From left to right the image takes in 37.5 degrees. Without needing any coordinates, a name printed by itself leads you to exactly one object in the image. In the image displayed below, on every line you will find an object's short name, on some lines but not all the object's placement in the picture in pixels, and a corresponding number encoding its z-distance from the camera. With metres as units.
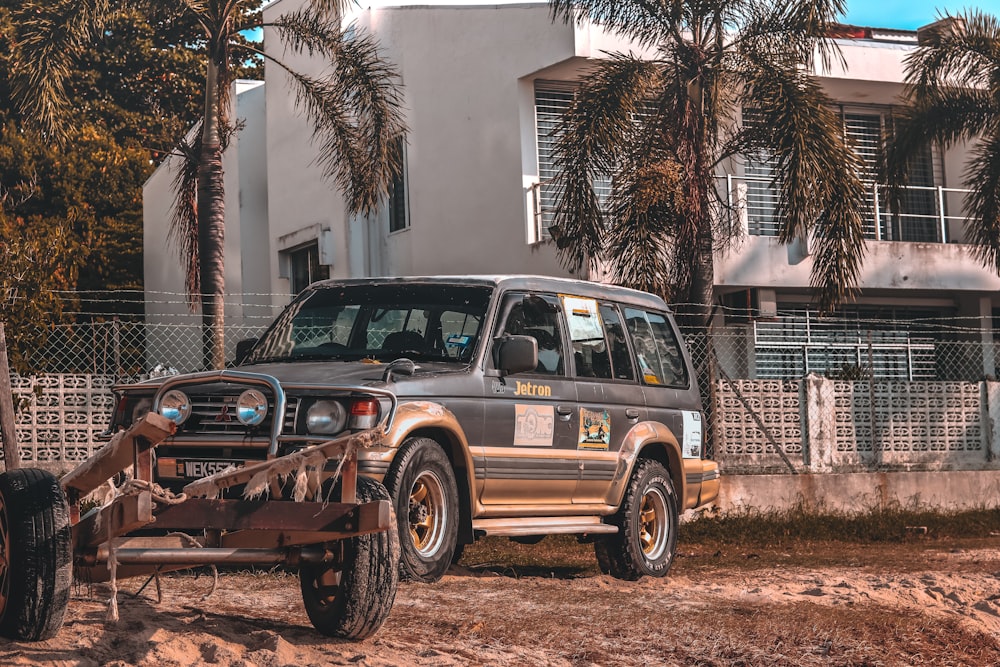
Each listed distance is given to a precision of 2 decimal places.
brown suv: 7.91
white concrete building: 20.36
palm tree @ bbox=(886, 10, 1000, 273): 19.47
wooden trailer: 5.52
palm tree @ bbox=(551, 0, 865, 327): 15.45
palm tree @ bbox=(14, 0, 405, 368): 15.64
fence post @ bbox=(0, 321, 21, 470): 10.82
